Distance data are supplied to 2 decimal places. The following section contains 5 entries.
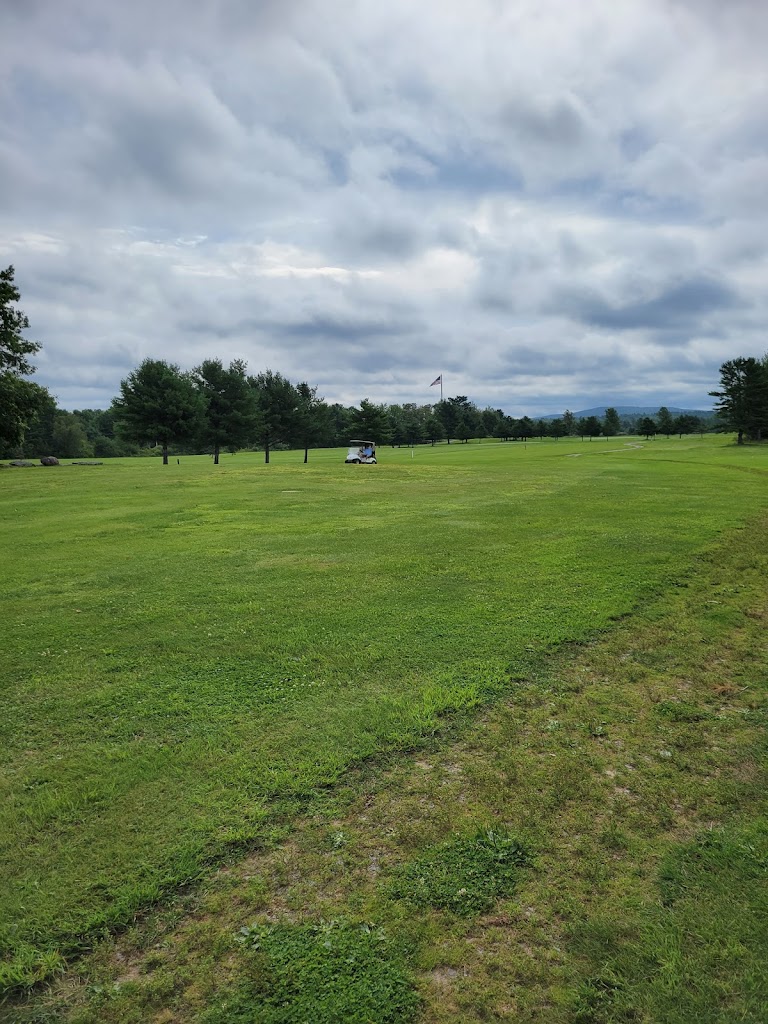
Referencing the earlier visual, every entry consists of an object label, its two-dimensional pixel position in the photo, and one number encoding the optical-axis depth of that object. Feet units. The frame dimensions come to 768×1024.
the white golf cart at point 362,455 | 173.04
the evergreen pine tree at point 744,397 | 239.91
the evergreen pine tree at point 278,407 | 190.39
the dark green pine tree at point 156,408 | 163.53
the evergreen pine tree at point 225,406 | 176.45
